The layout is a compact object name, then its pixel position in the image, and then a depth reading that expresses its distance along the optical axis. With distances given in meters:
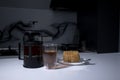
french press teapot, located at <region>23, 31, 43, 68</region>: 0.89
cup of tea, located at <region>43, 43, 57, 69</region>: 0.91
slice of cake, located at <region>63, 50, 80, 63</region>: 1.01
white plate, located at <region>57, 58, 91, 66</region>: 0.98
